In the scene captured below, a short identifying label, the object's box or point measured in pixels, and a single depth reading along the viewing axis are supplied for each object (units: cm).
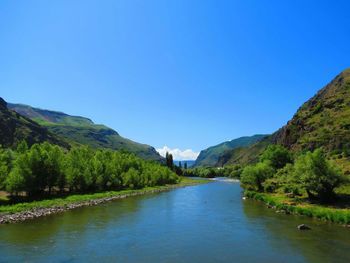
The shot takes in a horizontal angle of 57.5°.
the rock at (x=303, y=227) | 4750
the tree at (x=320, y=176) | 6266
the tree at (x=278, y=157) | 11956
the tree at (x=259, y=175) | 10588
